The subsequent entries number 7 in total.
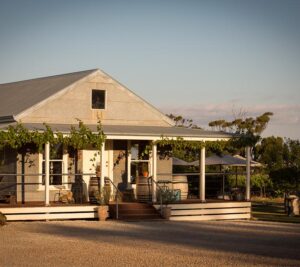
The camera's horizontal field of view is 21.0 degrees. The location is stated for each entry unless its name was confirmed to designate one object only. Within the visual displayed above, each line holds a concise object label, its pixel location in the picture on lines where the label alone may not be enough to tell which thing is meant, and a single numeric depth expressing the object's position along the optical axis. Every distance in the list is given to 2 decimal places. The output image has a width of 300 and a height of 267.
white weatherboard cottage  28.31
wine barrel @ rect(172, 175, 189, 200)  30.72
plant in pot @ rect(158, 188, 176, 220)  27.73
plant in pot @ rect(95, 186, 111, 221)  26.97
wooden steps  27.28
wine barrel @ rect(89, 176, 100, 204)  28.76
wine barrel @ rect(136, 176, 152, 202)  29.23
